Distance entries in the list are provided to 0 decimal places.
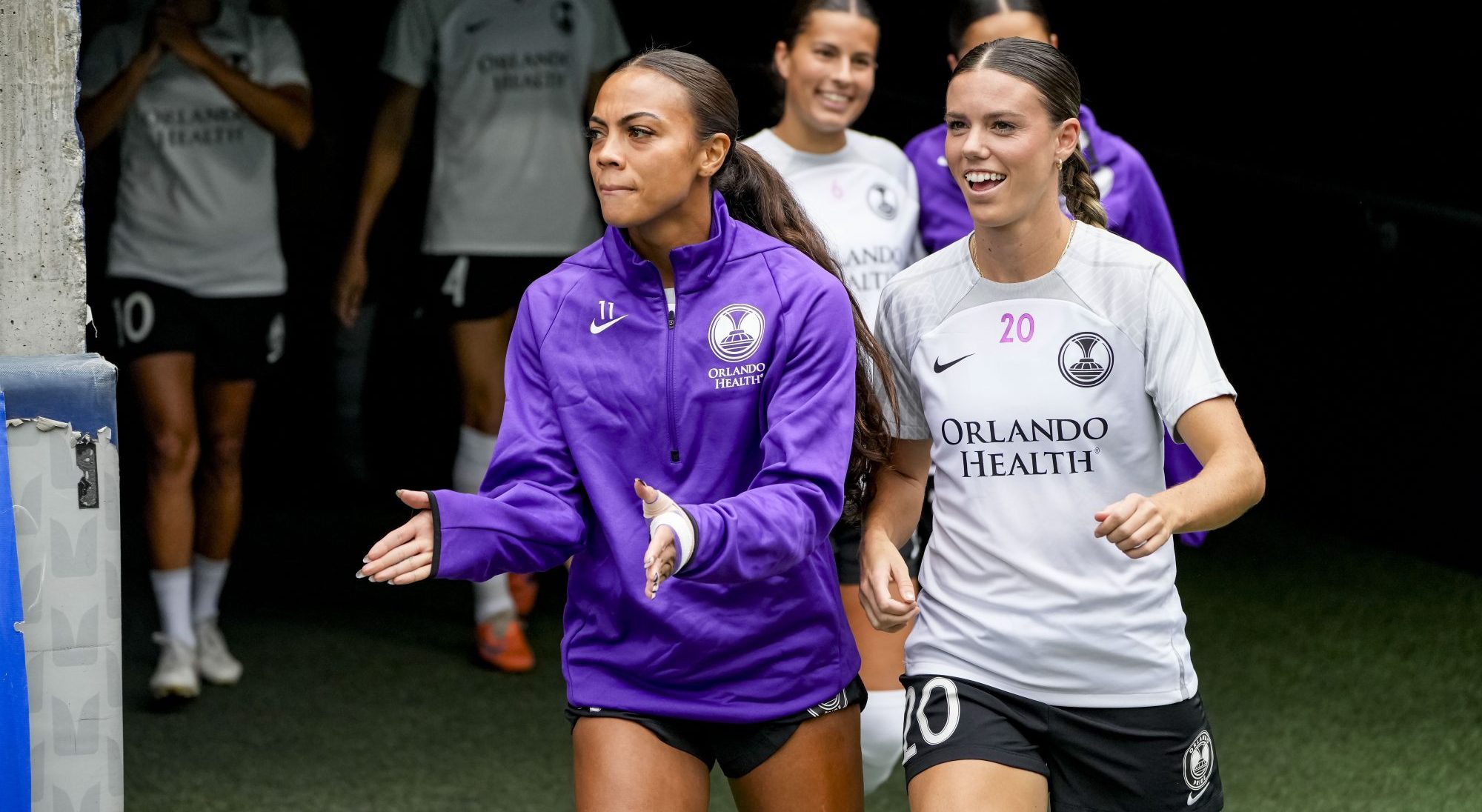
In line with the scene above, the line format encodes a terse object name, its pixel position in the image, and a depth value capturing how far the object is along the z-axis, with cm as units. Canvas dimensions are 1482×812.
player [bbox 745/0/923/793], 806
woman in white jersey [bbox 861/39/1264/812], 553
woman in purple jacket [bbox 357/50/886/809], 540
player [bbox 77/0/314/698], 1022
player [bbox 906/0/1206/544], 771
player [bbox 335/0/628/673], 1115
